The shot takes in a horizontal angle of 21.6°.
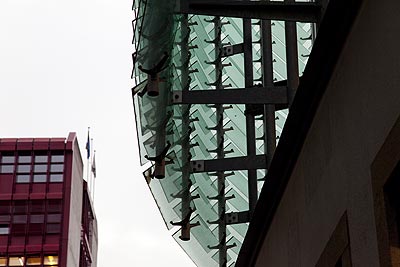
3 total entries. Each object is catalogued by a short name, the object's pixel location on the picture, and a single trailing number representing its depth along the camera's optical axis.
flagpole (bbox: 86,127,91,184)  141.77
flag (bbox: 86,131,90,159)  142.50
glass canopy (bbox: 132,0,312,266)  16.70
